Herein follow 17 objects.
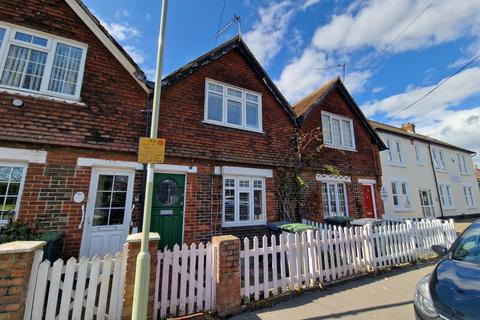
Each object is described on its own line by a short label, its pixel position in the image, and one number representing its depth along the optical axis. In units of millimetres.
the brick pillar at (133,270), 3352
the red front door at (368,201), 11523
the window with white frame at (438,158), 19958
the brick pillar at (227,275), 3871
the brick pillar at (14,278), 2691
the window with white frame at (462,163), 22603
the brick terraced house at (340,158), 10017
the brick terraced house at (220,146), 6867
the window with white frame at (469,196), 21956
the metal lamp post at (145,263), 2875
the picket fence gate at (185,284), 3754
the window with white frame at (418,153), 18481
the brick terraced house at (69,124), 5281
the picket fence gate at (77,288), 3008
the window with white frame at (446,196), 19312
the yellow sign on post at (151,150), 3229
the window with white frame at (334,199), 10175
